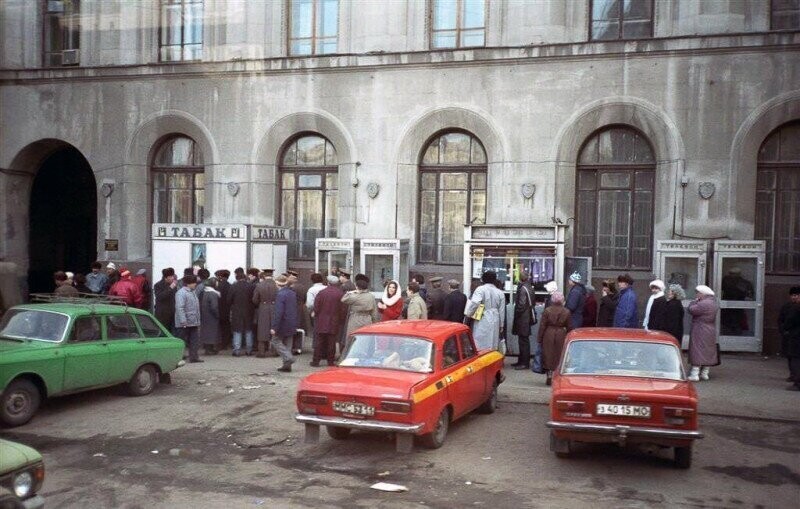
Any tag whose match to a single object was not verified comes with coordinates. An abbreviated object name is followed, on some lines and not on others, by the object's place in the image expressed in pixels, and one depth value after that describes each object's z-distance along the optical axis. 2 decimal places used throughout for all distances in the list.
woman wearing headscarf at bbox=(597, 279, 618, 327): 15.00
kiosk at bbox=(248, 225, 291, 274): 17.81
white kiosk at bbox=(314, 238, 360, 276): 18.64
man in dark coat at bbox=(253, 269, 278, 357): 15.88
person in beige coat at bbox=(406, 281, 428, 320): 14.33
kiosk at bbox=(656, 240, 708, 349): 16.55
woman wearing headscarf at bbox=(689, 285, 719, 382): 13.55
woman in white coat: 13.98
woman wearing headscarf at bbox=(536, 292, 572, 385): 12.66
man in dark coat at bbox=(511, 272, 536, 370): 14.55
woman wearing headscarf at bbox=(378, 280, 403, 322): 14.45
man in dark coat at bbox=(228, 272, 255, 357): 16.00
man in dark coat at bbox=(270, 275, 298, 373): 14.73
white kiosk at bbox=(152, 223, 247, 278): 17.59
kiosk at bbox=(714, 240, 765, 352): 16.27
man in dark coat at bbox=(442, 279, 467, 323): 14.92
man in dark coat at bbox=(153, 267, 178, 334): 16.00
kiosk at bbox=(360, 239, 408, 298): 18.28
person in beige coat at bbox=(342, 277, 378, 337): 14.17
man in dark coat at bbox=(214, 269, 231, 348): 16.36
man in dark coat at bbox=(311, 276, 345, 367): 14.55
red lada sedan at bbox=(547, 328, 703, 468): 8.08
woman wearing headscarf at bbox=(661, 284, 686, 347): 13.93
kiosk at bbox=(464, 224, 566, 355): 16.28
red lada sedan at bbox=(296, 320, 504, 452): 8.51
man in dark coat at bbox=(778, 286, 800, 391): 13.02
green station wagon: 10.18
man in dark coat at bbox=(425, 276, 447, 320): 15.47
